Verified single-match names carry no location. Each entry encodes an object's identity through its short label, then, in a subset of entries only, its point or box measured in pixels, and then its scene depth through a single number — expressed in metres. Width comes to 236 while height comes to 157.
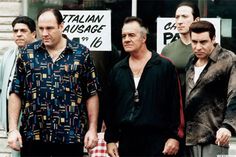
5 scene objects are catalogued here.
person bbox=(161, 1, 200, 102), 7.04
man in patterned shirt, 6.13
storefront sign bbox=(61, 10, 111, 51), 9.19
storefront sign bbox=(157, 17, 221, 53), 8.90
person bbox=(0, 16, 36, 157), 7.32
